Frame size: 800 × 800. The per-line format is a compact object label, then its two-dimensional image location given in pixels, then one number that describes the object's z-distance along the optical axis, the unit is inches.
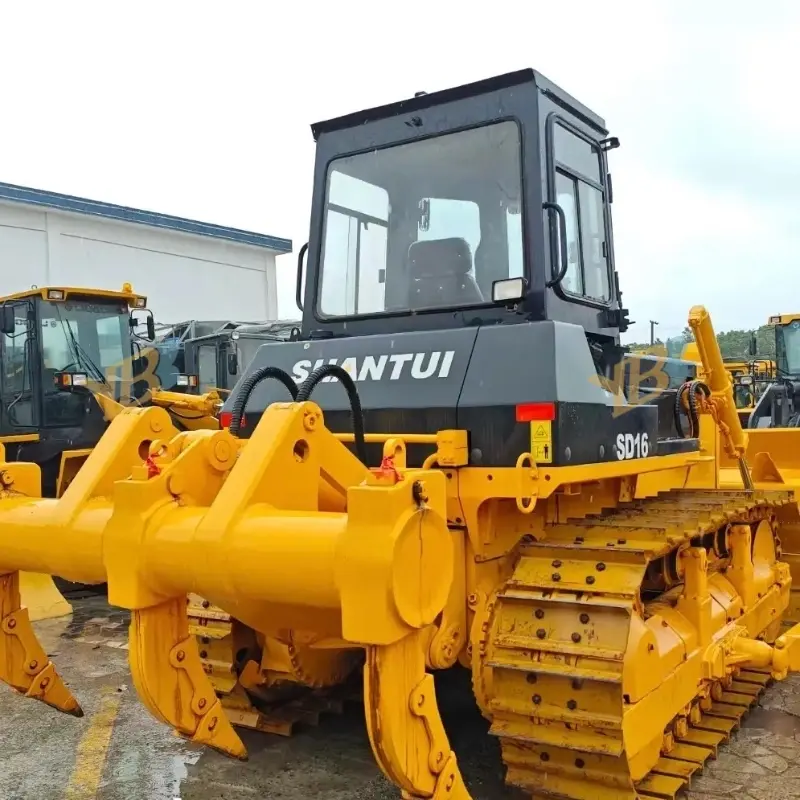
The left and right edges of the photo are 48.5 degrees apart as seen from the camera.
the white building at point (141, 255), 690.2
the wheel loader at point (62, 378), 339.3
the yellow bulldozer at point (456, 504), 103.9
